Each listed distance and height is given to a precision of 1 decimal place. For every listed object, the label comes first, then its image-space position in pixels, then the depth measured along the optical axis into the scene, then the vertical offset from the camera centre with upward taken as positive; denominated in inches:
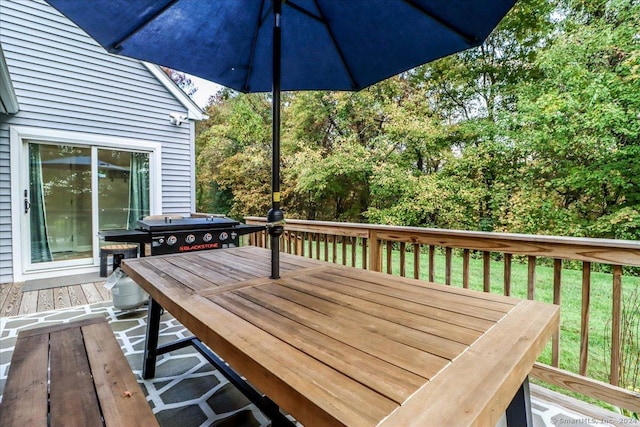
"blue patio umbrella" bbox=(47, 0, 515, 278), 59.1 +36.1
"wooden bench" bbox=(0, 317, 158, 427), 38.9 -26.5
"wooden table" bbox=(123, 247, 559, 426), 23.5 -14.4
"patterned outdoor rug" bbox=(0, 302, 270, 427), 70.0 -46.7
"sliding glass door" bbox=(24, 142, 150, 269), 182.7 +2.4
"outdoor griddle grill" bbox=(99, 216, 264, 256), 105.0 -11.7
